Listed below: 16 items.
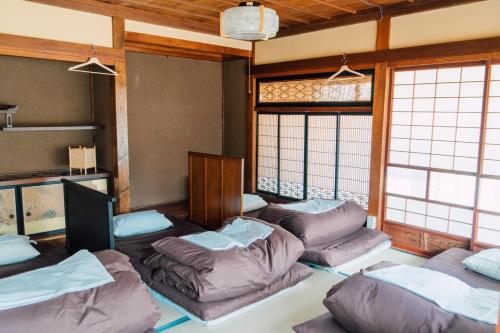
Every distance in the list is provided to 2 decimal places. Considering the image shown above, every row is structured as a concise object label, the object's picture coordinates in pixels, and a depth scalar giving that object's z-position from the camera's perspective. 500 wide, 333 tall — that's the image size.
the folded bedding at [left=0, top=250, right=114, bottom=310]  2.02
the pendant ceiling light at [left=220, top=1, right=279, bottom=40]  2.78
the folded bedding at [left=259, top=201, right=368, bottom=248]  3.92
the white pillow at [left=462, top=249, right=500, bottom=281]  3.26
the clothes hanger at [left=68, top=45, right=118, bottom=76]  4.34
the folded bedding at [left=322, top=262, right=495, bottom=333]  1.93
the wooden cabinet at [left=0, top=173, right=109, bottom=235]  4.28
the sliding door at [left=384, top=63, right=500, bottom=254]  3.90
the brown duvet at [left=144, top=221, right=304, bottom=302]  2.80
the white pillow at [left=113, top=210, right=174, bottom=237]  4.10
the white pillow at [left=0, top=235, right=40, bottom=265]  3.25
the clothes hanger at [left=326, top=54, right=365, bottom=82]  4.78
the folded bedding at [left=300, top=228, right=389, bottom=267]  3.78
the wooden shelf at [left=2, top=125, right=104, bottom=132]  4.49
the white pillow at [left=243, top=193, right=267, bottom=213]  5.17
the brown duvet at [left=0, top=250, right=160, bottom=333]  1.92
